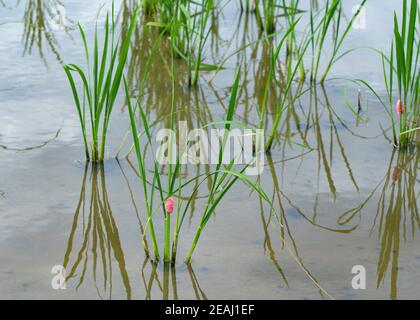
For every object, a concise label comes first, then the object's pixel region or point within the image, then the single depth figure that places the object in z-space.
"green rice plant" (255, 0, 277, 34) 6.42
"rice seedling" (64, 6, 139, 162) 4.06
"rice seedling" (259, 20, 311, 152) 4.37
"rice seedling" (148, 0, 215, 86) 5.34
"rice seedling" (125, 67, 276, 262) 3.31
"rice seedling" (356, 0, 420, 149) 4.33
